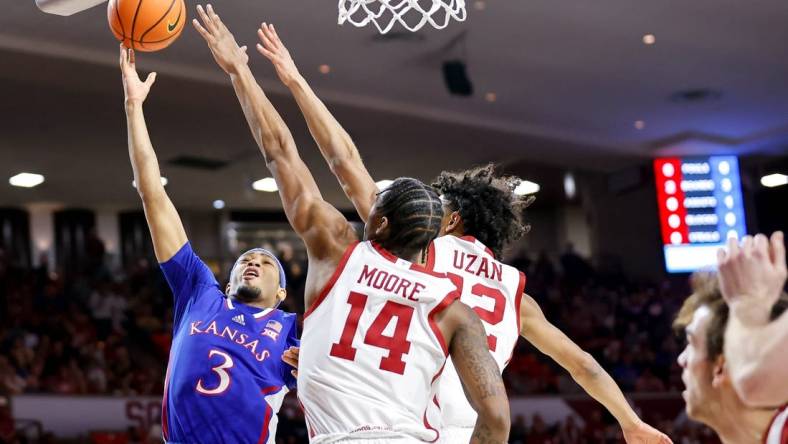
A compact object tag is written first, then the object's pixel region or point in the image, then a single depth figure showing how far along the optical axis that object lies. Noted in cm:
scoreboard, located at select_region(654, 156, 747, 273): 1590
